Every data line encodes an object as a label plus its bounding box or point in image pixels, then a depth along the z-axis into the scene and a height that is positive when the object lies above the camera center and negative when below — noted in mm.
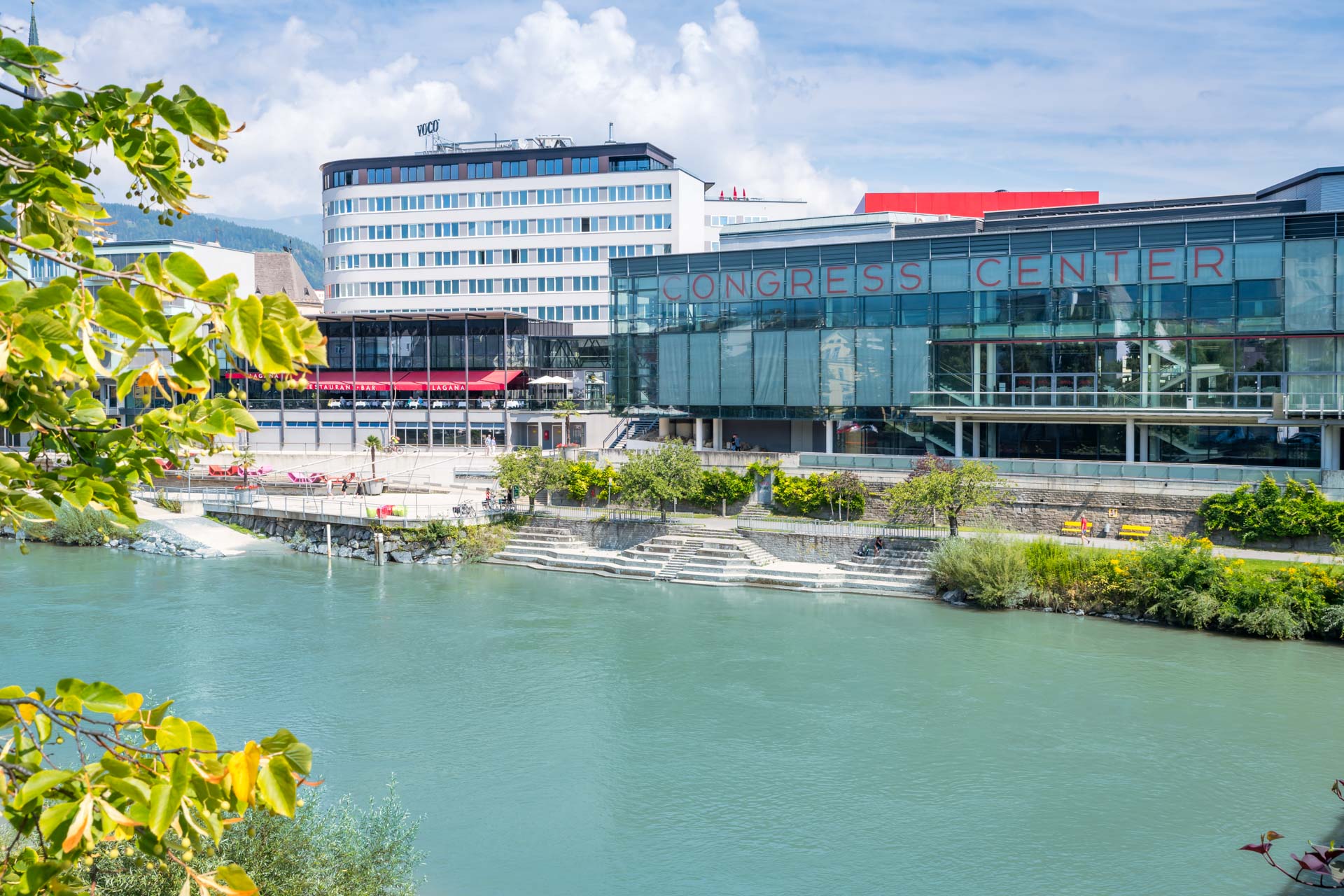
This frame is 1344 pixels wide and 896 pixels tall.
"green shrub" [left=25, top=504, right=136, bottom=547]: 45906 -4244
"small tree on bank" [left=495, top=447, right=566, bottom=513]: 45031 -1885
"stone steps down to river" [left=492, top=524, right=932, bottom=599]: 37094 -4947
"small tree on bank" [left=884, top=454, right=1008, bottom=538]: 37500 -2267
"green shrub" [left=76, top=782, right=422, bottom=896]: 11461 -5188
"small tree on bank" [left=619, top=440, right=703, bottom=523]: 42125 -1941
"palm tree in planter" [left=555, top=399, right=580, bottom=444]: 57428 +782
